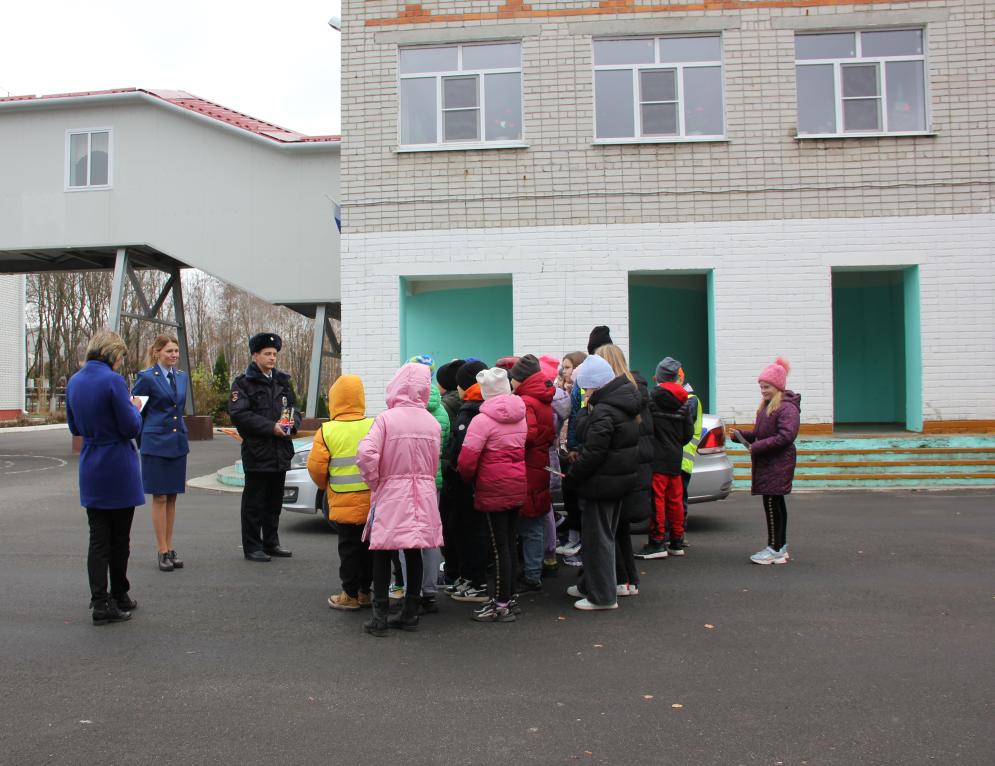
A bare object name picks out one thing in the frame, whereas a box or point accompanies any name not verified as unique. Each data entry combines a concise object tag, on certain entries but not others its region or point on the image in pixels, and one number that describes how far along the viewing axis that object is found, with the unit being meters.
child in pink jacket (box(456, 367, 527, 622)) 5.65
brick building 13.40
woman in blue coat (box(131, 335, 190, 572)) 6.94
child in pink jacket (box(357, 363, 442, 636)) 5.26
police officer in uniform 7.38
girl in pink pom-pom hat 7.11
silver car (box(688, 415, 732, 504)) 9.04
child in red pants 7.53
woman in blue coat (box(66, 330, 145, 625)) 5.55
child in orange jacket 5.67
